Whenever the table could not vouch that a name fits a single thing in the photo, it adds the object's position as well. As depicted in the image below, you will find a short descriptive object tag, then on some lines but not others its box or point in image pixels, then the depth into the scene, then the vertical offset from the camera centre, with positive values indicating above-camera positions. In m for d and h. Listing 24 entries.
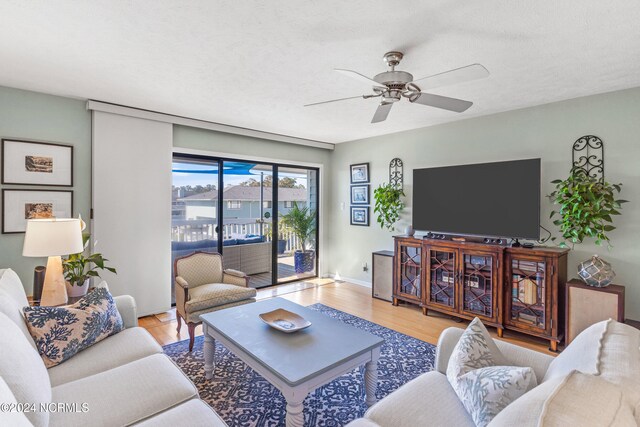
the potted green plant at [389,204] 4.55 +0.08
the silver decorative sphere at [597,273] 2.78 -0.54
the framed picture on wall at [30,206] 3.00 +0.02
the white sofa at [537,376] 0.89 -0.64
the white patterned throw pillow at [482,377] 1.21 -0.70
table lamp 2.28 -0.28
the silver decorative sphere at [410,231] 4.21 -0.28
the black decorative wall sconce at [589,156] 3.08 +0.54
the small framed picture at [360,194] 5.16 +0.25
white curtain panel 3.45 +0.05
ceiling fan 1.93 +0.83
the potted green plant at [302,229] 5.42 -0.34
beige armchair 2.90 -0.79
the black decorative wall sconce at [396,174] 4.70 +0.54
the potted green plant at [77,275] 2.58 -0.54
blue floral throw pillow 1.77 -0.70
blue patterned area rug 2.04 -1.31
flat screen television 3.27 +0.12
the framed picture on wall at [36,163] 2.99 +0.44
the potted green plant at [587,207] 2.85 +0.03
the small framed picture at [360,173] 5.13 +0.60
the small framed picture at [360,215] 5.17 -0.09
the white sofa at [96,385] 1.24 -0.87
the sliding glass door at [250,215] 4.30 -0.09
